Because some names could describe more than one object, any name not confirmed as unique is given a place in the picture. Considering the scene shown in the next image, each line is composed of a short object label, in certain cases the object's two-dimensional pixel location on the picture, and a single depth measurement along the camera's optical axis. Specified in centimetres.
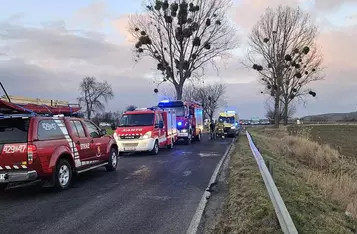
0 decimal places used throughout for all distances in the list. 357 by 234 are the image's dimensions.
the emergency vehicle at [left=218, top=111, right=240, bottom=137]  3647
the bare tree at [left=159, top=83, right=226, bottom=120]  8356
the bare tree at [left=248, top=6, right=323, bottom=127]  4872
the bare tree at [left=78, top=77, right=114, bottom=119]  9700
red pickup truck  848
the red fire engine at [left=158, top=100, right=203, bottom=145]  2637
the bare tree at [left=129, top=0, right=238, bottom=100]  3559
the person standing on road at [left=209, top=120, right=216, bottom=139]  3369
